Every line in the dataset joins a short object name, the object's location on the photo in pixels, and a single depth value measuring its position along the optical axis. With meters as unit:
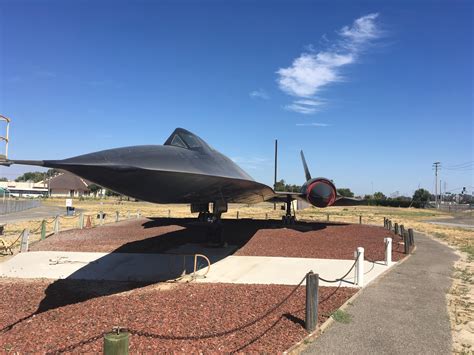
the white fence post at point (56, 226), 14.99
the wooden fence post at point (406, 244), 11.71
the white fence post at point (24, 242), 10.80
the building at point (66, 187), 87.56
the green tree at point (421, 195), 100.75
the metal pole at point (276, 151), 29.46
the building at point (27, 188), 104.38
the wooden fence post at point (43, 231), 13.34
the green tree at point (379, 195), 94.28
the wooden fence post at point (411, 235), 12.22
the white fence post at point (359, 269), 7.14
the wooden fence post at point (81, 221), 17.12
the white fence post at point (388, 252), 9.45
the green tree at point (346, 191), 91.61
